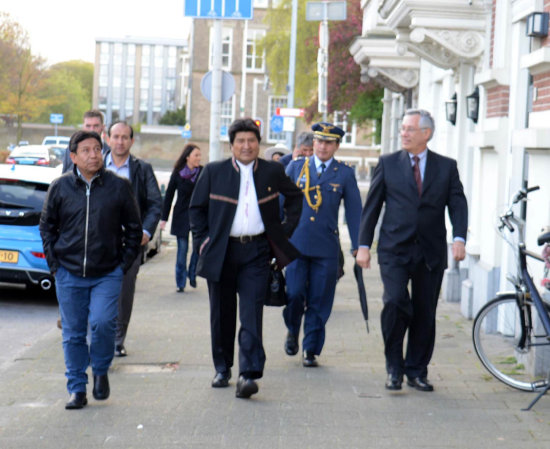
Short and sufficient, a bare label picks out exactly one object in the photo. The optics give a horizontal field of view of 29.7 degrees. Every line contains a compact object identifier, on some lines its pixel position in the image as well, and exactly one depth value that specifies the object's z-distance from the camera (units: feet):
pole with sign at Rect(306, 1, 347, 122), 78.79
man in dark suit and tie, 22.62
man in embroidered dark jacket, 22.52
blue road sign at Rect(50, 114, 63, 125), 241.55
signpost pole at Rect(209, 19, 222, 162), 54.85
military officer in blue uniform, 26.43
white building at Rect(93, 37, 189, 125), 495.41
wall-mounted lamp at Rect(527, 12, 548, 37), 27.20
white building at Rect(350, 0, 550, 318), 27.02
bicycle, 22.73
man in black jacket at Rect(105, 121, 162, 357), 26.63
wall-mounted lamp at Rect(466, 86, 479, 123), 38.24
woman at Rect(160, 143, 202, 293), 41.29
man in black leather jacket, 21.02
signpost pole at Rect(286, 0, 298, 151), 105.91
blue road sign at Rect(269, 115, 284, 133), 103.24
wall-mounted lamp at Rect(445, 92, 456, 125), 44.19
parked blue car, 37.47
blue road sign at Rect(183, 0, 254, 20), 55.11
